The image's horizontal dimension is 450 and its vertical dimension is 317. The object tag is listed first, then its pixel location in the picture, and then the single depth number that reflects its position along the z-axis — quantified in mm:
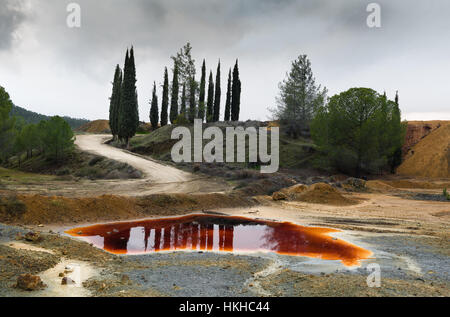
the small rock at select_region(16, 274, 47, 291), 6344
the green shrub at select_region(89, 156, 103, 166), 34188
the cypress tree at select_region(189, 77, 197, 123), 50531
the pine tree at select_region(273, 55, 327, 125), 45344
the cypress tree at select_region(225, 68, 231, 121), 57719
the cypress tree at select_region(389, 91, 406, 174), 35688
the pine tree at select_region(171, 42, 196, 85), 51128
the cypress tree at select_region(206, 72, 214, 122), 57594
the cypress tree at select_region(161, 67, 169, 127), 64250
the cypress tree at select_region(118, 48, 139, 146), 43375
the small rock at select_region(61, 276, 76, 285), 6913
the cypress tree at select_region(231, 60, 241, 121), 57031
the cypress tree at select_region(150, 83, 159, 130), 67312
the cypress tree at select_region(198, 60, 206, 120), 51469
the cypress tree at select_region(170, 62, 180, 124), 52678
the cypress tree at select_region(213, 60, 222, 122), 61000
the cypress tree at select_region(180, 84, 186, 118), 50900
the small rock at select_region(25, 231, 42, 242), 10008
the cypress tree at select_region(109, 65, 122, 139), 51525
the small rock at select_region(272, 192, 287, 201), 22392
